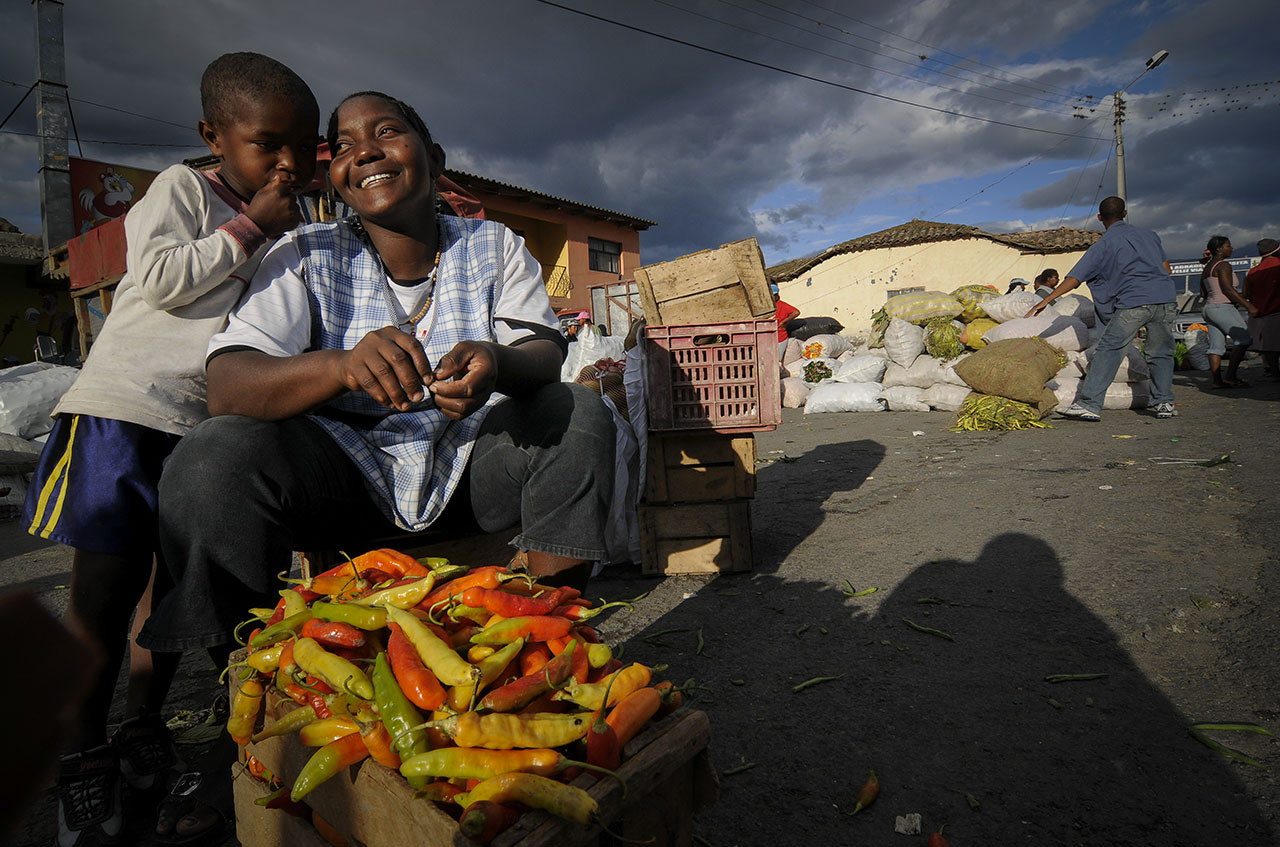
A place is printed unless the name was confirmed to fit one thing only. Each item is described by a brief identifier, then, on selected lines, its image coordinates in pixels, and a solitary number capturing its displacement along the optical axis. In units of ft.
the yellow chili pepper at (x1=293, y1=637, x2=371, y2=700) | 3.73
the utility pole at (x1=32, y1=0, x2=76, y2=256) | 35.65
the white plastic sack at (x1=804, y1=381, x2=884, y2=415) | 30.63
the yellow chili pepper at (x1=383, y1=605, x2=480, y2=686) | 3.69
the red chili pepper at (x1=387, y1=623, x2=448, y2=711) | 3.65
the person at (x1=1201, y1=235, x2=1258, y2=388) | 29.78
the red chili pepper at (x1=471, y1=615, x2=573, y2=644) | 3.98
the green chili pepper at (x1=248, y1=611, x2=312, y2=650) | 4.39
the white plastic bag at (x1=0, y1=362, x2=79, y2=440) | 19.93
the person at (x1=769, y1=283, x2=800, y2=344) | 41.74
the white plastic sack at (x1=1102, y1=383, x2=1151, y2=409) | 25.64
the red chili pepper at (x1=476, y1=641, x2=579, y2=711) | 3.52
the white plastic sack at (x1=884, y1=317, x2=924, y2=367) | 31.40
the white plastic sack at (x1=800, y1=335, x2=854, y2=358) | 39.09
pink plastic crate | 11.42
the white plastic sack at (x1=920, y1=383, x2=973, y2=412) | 28.78
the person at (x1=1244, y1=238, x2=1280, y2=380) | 27.37
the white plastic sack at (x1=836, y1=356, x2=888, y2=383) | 32.78
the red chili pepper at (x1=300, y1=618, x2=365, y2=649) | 4.20
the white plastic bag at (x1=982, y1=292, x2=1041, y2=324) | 29.81
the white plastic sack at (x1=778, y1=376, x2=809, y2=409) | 34.30
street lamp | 65.77
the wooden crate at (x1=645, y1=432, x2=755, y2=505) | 11.60
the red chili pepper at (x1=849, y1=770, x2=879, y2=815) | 5.27
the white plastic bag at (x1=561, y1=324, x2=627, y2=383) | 25.86
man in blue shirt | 22.57
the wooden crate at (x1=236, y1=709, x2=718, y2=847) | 2.86
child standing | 5.54
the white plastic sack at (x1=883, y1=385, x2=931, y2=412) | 30.19
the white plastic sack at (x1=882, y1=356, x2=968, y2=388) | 29.81
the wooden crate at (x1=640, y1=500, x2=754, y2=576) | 11.30
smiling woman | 4.92
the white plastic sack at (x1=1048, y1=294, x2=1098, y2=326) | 28.76
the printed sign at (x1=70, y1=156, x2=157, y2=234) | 38.11
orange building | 67.87
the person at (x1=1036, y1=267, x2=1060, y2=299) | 33.86
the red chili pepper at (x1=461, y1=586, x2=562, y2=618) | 4.24
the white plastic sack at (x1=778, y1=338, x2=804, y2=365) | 39.06
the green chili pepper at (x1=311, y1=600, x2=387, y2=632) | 4.26
